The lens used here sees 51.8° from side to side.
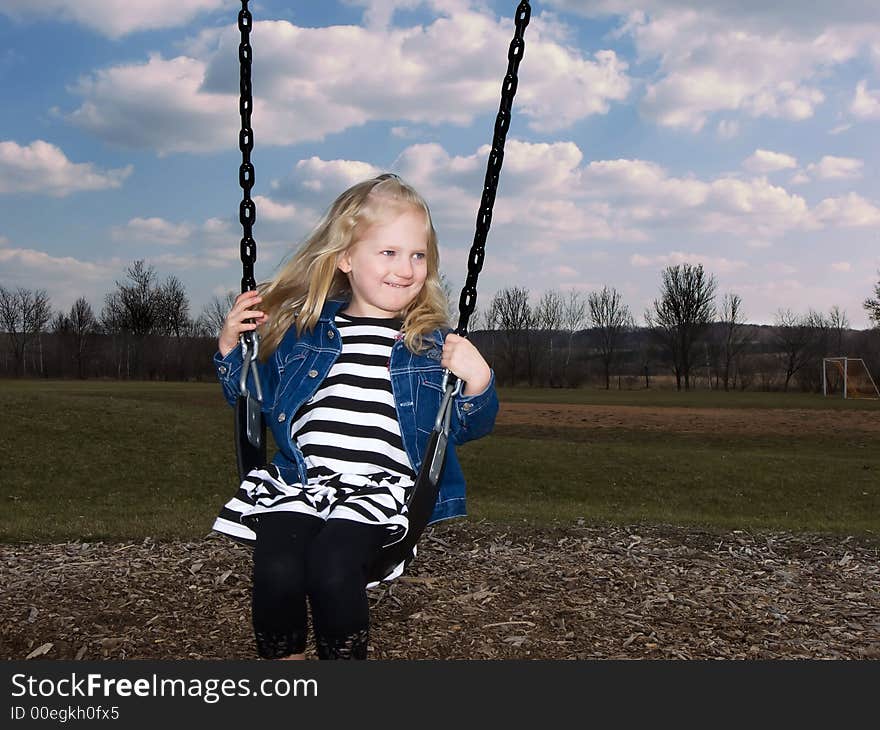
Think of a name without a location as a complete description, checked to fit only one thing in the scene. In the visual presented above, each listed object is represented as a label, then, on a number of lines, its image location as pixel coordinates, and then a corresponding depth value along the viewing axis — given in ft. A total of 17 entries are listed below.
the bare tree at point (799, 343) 171.42
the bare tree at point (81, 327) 179.11
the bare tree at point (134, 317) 177.78
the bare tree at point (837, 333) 175.63
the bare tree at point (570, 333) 196.24
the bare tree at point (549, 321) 195.11
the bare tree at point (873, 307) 152.05
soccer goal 143.74
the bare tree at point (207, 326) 175.32
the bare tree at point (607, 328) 188.44
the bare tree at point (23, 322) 176.56
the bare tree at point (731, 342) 181.35
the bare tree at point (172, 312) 182.60
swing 9.21
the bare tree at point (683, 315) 181.88
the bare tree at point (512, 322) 187.73
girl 8.72
